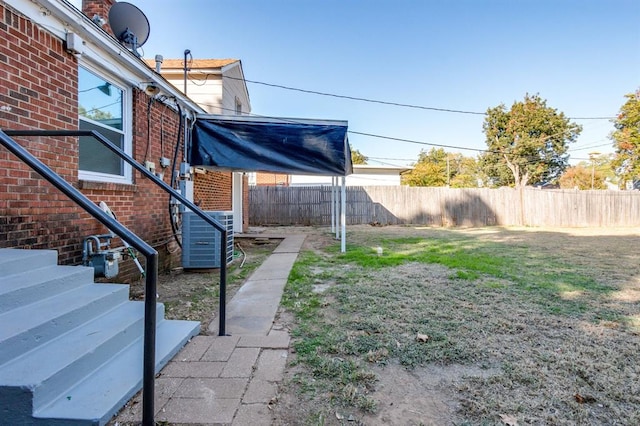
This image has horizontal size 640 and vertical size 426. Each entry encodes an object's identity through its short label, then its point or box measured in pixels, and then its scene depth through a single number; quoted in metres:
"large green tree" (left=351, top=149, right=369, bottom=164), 38.16
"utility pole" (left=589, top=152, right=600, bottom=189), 36.16
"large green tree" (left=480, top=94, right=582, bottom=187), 25.03
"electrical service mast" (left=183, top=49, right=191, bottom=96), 7.72
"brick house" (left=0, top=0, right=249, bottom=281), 2.70
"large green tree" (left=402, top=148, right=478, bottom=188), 33.44
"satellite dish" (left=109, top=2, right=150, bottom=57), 5.07
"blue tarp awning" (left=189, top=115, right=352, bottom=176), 6.26
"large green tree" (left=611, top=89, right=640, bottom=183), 19.38
